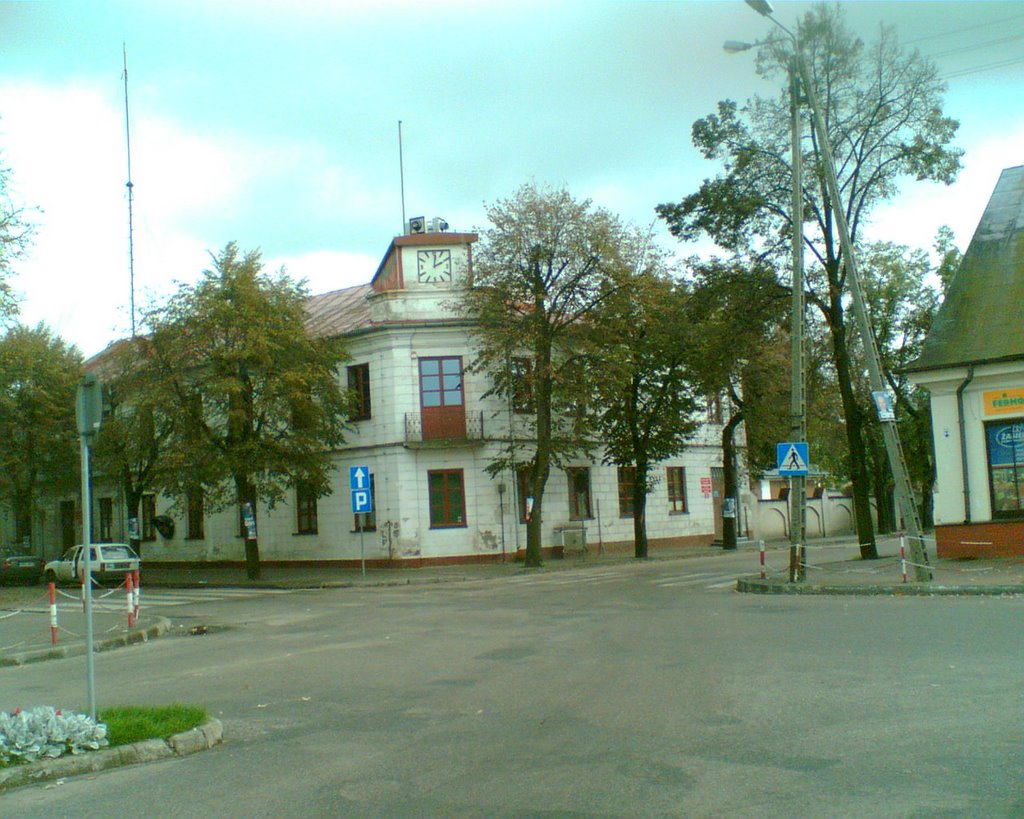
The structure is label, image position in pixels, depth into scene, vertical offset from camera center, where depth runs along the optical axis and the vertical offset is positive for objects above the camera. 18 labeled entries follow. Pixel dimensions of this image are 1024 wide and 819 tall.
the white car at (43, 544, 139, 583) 35.62 -1.89
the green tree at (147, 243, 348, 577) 31.48 +3.59
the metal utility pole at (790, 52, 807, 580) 21.16 +2.61
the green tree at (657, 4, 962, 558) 24.83 +7.60
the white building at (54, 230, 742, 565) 35.69 +1.89
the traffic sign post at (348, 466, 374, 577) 30.83 +0.19
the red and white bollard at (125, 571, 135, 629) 18.75 -1.73
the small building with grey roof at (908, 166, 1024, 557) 23.30 +1.25
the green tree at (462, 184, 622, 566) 30.86 +5.90
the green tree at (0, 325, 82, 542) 40.90 +3.73
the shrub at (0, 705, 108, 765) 7.59 -1.64
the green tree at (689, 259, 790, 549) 26.41 +4.18
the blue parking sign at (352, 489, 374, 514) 30.83 -0.17
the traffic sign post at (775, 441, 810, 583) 21.03 -0.19
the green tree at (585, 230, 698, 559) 31.70 +3.71
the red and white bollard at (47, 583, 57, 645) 16.67 -1.82
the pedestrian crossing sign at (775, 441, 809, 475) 21.08 +0.33
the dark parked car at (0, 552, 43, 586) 41.88 -2.29
